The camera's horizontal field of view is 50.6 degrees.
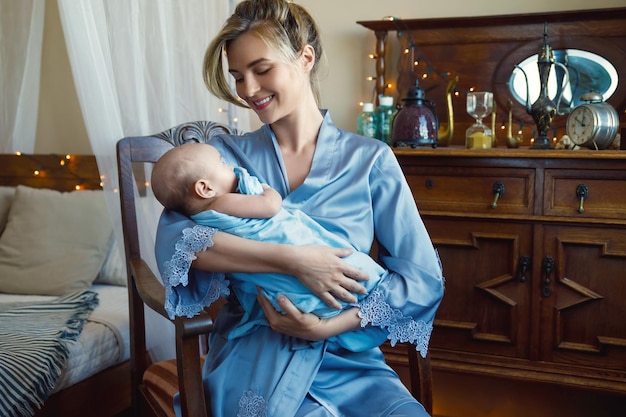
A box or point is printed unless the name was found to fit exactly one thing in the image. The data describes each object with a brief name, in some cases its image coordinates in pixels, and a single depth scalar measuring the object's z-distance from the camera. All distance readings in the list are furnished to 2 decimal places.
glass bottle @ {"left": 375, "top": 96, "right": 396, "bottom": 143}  2.50
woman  1.23
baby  1.23
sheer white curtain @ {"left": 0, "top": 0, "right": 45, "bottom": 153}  2.64
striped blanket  1.74
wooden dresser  2.04
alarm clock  2.05
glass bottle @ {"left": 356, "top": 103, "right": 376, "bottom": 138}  2.48
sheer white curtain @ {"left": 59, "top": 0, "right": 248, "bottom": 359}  2.18
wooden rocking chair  1.17
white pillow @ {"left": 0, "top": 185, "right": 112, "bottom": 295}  2.44
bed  1.86
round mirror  2.33
